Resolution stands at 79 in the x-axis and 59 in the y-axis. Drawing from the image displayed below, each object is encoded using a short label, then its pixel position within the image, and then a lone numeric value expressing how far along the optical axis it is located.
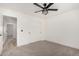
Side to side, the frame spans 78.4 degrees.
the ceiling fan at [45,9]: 1.96
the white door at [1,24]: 2.50
